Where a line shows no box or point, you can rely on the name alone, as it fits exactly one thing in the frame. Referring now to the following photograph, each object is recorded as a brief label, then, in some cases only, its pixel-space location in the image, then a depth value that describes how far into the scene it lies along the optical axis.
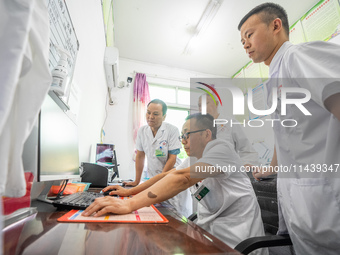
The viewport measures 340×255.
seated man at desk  0.80
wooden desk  0.35
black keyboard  0.65
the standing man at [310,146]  0.66
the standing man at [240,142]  2.09
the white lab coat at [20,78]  0.22
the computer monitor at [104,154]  2.30
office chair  0.68
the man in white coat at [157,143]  2.04
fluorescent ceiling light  2.59
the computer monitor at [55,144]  0.60
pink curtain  3.53
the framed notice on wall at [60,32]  0.86
